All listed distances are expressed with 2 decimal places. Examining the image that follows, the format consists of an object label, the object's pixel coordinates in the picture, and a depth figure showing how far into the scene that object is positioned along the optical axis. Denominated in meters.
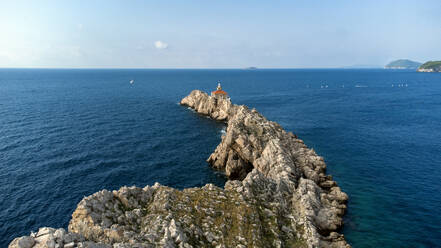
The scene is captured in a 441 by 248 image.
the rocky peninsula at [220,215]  21.23
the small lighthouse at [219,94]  104.36
